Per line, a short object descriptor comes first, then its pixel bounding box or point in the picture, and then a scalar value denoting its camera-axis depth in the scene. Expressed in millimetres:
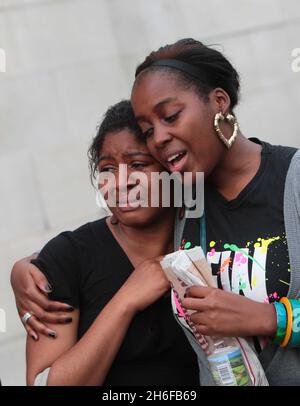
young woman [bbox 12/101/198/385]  1813
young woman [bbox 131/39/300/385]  1758
